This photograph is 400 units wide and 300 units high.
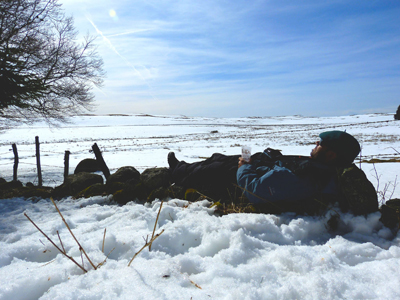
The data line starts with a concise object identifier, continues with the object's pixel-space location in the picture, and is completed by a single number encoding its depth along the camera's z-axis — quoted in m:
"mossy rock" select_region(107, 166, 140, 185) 4.10
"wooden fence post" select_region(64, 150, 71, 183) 6.80
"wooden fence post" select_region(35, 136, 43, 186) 6.83
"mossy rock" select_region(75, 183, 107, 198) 3.52
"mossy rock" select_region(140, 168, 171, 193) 3.40
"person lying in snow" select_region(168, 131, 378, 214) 2.10
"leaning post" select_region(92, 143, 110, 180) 5.79
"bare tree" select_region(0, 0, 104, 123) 6.44
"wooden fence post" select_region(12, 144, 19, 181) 7.66
